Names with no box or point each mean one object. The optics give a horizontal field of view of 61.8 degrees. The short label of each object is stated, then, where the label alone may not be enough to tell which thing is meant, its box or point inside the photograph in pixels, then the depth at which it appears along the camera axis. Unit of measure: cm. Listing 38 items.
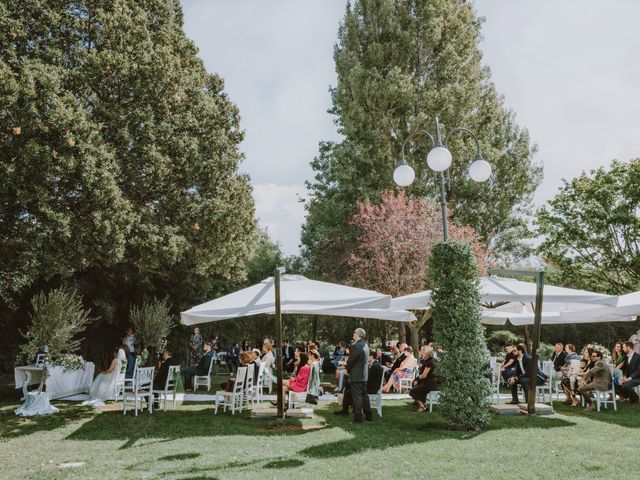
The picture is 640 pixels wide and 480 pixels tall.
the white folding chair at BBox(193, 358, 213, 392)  1531
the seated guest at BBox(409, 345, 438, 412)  1114
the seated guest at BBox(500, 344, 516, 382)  1455
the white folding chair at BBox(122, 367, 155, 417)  1072
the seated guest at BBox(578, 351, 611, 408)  1130
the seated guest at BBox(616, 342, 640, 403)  1170
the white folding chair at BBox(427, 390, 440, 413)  1095
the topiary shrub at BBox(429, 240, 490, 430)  874
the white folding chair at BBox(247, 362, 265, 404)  1186
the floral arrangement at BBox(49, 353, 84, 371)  1190
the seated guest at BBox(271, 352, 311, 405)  1120
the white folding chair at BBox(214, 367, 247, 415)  1062
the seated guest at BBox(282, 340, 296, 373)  1889
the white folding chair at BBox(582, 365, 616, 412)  1121
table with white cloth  1318
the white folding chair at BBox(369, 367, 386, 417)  1039
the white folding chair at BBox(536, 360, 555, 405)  1121
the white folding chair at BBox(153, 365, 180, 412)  1114
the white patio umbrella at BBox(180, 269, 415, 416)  949
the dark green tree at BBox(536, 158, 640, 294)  2412
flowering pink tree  2258
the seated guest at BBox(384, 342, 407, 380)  1469
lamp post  855
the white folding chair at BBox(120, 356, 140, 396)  1087
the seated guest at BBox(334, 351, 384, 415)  1048
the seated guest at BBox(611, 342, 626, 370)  1361
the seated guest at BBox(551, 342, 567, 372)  1489
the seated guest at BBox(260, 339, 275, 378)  1443
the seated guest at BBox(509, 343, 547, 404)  1151
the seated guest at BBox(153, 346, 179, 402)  1122
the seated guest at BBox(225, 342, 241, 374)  1875
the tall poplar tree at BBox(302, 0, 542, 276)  2578
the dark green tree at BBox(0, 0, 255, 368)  1284
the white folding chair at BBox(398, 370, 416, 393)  1487
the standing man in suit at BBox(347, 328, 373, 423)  959
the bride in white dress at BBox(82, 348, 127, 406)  1324
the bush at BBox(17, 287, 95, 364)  1148
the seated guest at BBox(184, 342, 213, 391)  1545
